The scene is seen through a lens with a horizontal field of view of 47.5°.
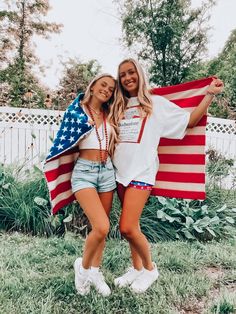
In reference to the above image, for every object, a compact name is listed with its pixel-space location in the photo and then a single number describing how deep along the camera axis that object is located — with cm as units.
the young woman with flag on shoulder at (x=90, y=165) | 198
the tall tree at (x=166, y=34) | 1130
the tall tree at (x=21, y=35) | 1284
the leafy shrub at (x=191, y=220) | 331
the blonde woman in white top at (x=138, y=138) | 205
